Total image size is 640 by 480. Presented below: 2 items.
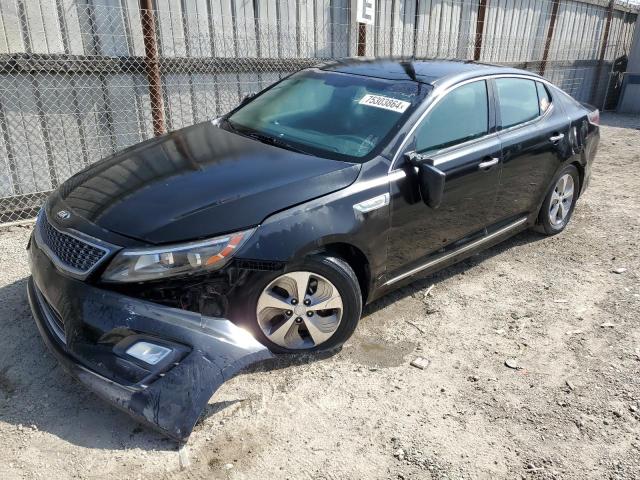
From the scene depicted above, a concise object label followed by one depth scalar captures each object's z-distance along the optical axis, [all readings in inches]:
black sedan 96.4
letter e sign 249.6
